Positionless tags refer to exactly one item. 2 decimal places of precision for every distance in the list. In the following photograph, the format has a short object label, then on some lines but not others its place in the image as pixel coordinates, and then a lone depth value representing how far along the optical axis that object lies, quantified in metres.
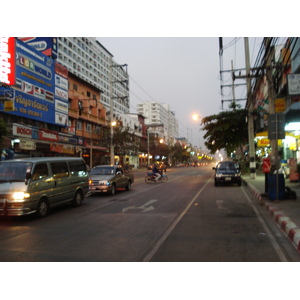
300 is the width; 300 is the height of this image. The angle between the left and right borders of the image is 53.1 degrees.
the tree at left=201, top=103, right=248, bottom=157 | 30.56
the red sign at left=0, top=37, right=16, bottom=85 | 25.47
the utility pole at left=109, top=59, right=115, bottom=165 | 35.17
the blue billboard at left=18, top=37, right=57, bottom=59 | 34.00
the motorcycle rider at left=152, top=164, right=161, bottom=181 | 23.64
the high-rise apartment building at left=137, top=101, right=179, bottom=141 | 173.62
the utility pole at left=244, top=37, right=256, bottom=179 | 23.56
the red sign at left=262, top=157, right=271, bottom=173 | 12.21
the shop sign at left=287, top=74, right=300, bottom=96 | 11.17
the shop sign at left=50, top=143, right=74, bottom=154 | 32.47
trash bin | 11.58
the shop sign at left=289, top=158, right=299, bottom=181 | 17.69
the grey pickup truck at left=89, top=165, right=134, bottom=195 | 15.21
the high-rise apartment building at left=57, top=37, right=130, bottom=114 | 78.38
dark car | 19.97
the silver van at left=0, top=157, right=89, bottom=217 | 8.74
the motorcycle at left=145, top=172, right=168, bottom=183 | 23.79
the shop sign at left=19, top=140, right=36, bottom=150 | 27.24
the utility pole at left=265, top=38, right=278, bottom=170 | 11.91
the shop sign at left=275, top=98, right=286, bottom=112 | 19.27
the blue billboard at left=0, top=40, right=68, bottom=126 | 28.02
